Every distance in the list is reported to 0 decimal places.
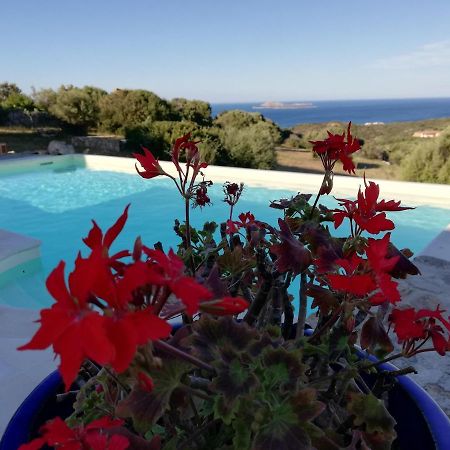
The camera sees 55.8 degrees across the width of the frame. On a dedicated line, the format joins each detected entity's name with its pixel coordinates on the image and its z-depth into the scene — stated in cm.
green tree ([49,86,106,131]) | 1450
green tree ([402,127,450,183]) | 823
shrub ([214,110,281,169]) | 1040
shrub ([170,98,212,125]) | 1520
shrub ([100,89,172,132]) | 1455
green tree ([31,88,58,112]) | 1554
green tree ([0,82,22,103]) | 1934
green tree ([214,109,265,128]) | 1512
